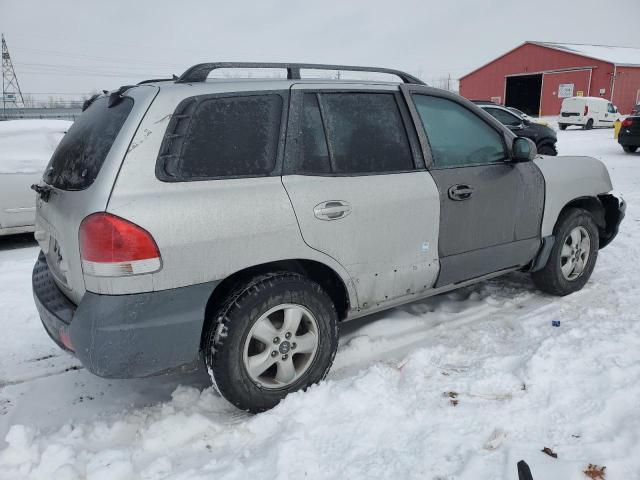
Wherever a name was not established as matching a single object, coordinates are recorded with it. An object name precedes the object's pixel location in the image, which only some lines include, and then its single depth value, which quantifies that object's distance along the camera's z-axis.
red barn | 33.09
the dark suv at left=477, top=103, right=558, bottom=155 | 12.87
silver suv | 2.35
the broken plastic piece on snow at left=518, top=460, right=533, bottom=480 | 1.92
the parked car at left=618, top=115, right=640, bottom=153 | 14.29
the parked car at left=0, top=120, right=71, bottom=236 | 6.18
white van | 24.86
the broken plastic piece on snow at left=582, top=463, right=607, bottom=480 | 2.18
